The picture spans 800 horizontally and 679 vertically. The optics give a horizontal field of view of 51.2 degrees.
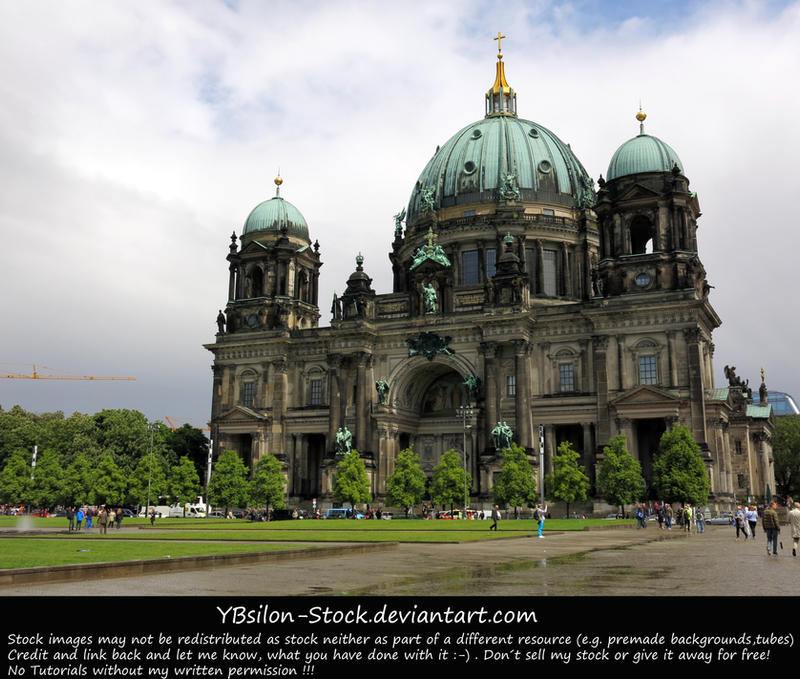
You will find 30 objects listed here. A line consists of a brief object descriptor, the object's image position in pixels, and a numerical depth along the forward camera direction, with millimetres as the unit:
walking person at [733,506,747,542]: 40094
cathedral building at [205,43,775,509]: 73062
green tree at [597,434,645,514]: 64000
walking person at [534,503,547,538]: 39462
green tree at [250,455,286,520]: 76812
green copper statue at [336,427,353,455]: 80400
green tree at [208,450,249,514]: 77312
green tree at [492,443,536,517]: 66562
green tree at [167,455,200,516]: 81812
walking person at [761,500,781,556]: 27694
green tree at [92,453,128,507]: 82562
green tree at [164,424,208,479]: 97062
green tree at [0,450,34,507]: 88500
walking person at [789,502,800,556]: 26641
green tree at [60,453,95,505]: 83562
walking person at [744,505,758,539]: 40281
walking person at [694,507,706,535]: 51612
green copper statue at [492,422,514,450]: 73562
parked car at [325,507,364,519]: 72875
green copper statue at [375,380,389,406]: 82812
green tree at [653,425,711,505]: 62625
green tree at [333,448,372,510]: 73562
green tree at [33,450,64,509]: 85000
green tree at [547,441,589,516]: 66250
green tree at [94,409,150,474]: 97200
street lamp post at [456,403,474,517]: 75769
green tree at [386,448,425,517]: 71938
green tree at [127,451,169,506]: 82688
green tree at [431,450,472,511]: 71000
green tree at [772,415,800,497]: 126356
